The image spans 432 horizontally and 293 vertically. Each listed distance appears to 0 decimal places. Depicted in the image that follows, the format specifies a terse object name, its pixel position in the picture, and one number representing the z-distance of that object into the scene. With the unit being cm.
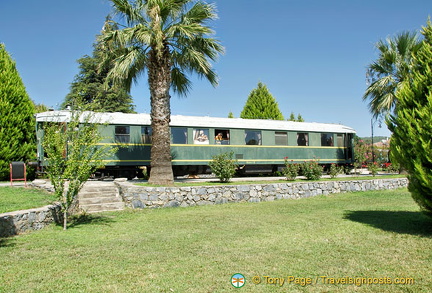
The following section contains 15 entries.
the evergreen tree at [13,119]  1633
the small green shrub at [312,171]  1603
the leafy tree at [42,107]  2492
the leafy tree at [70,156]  817
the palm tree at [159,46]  1249
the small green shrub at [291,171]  1565
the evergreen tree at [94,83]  3292
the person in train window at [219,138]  1823
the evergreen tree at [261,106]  2927
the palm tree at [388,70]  1927
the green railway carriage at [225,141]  1633
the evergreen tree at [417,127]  641
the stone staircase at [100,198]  1075
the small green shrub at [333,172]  1727
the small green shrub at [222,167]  1421
